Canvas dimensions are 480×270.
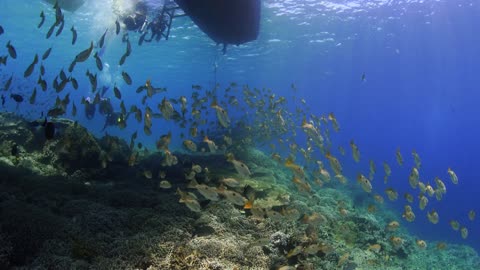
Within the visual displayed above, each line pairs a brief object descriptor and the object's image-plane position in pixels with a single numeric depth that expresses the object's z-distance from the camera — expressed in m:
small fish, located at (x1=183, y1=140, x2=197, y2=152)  8.81
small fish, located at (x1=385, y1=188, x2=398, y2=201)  8.60
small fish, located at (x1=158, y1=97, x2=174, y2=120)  8.59
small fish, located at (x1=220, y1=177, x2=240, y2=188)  6.80
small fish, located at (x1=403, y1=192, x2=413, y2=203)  9.09
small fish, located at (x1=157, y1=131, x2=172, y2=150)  8.41
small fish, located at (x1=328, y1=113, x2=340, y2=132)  9.87
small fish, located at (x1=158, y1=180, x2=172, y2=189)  8.42
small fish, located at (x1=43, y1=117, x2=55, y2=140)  6.19
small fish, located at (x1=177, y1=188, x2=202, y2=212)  6.48
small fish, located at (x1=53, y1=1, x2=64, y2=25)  7.98
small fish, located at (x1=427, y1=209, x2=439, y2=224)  9.06
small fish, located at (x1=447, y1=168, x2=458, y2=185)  10.02
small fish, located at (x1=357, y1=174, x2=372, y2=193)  7.96
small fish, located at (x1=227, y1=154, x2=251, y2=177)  6.72
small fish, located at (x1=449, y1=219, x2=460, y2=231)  9.56
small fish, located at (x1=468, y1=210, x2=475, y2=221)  10.15
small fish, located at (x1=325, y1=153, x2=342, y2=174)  8.13
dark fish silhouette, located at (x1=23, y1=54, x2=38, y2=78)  7.84
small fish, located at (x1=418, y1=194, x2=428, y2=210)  9.20
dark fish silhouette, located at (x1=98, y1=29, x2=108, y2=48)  9.49
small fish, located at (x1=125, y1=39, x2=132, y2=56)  9.14
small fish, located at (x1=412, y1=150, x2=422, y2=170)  9.70
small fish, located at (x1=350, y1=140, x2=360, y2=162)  8.70
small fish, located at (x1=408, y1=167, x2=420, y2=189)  8.95
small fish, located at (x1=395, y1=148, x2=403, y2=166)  9.36
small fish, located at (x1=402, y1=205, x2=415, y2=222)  8.82
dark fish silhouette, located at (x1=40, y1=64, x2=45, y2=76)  8.60
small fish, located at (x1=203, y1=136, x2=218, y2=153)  8.78
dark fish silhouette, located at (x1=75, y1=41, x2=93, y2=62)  7.64
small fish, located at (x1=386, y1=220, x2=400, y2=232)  8.69
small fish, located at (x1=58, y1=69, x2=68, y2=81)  8.52
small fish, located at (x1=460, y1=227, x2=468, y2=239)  10.25
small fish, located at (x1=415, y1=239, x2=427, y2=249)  8.94
